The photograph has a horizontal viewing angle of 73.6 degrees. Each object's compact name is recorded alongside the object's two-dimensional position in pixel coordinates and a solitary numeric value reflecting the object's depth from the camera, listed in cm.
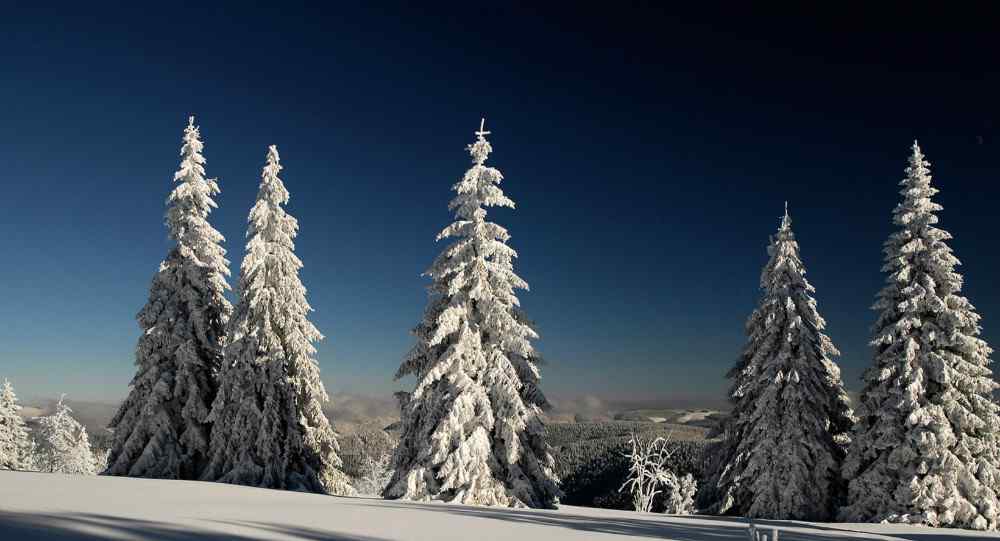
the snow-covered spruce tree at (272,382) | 2578
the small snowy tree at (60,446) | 5241
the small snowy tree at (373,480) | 6263
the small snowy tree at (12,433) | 4525
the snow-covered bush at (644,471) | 4144
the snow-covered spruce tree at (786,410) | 2594
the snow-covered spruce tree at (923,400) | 2328
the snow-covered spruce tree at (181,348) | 2628
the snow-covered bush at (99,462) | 6795
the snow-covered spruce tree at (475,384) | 1995
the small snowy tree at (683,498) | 4544
